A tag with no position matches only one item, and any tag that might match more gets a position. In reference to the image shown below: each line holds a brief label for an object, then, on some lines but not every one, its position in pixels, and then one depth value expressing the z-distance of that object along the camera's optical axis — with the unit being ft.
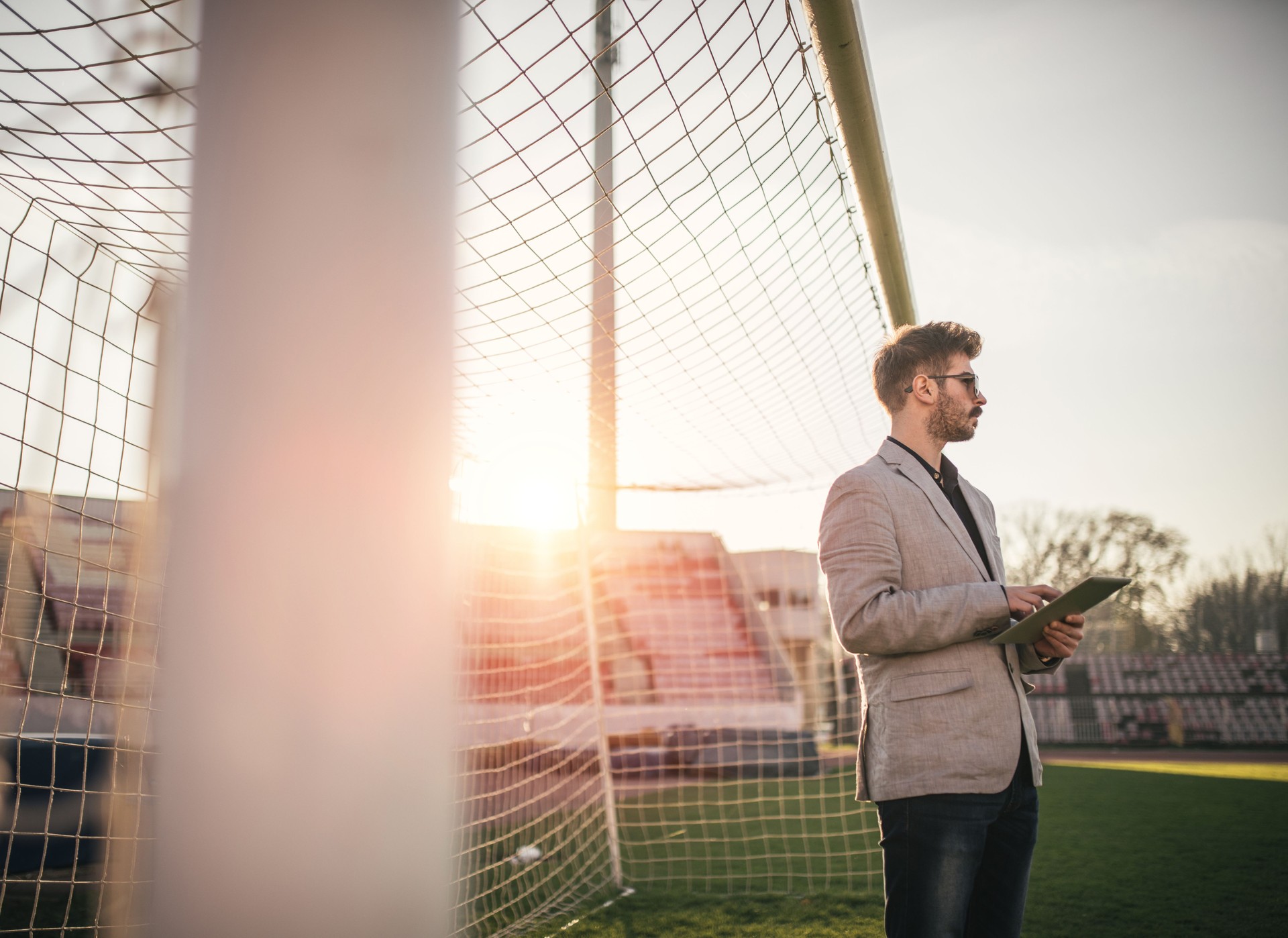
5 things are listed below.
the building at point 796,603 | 32.22
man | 4.65
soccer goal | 5.38
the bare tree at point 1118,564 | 62.95
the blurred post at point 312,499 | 1.19
